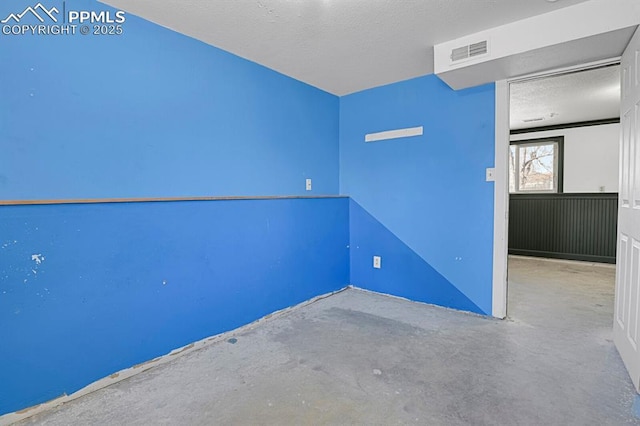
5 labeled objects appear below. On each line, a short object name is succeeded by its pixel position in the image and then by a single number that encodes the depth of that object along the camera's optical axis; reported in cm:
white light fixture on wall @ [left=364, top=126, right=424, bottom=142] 324
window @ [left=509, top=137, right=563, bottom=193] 542
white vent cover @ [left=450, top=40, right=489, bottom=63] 230
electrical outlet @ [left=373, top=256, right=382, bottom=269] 358
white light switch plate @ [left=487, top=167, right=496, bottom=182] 280
